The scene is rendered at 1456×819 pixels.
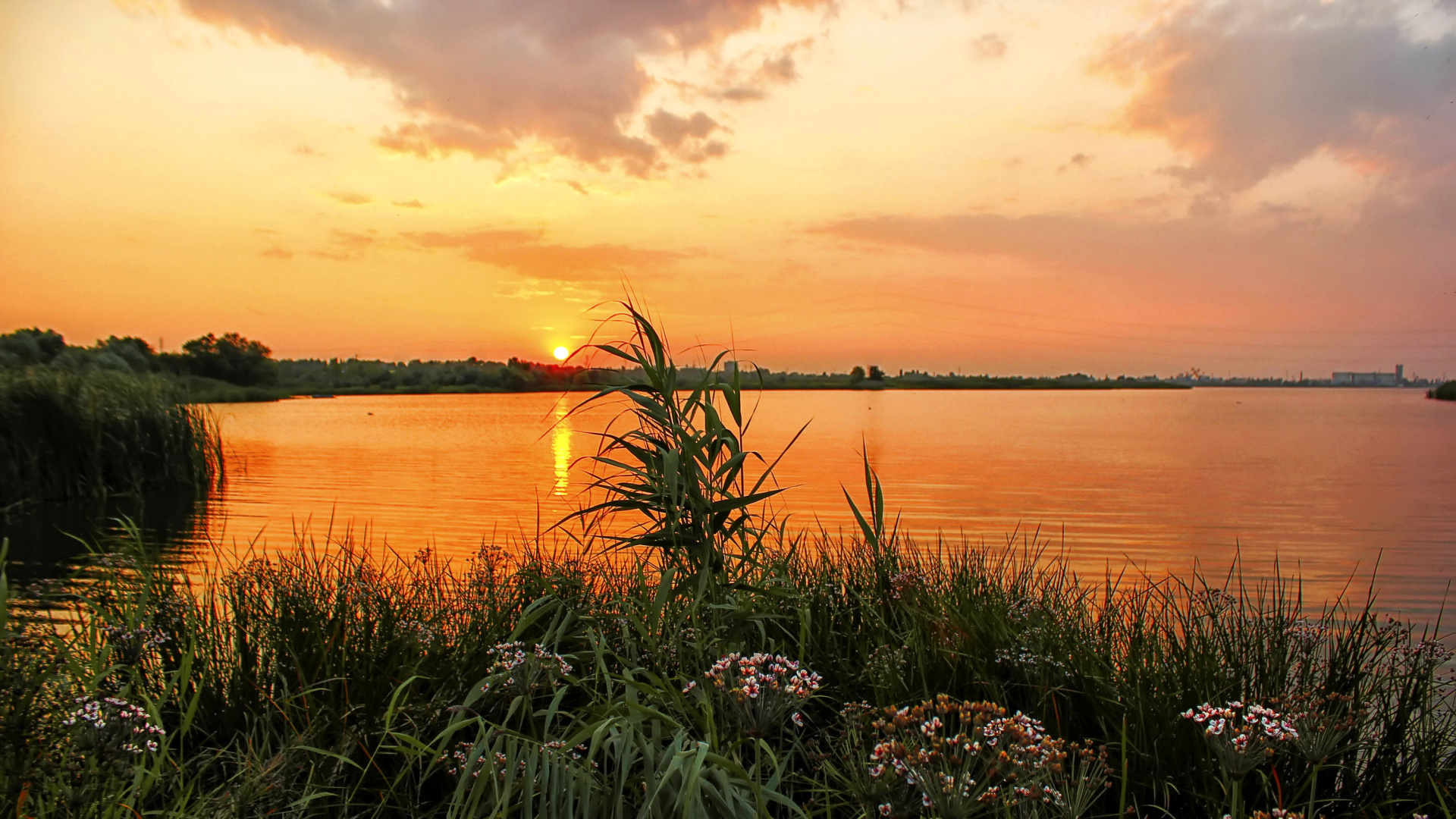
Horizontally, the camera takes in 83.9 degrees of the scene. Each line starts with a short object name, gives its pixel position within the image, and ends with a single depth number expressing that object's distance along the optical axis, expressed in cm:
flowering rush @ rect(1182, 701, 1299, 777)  290
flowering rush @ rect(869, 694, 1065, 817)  267
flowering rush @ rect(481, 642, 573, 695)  372
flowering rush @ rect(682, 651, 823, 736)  320
